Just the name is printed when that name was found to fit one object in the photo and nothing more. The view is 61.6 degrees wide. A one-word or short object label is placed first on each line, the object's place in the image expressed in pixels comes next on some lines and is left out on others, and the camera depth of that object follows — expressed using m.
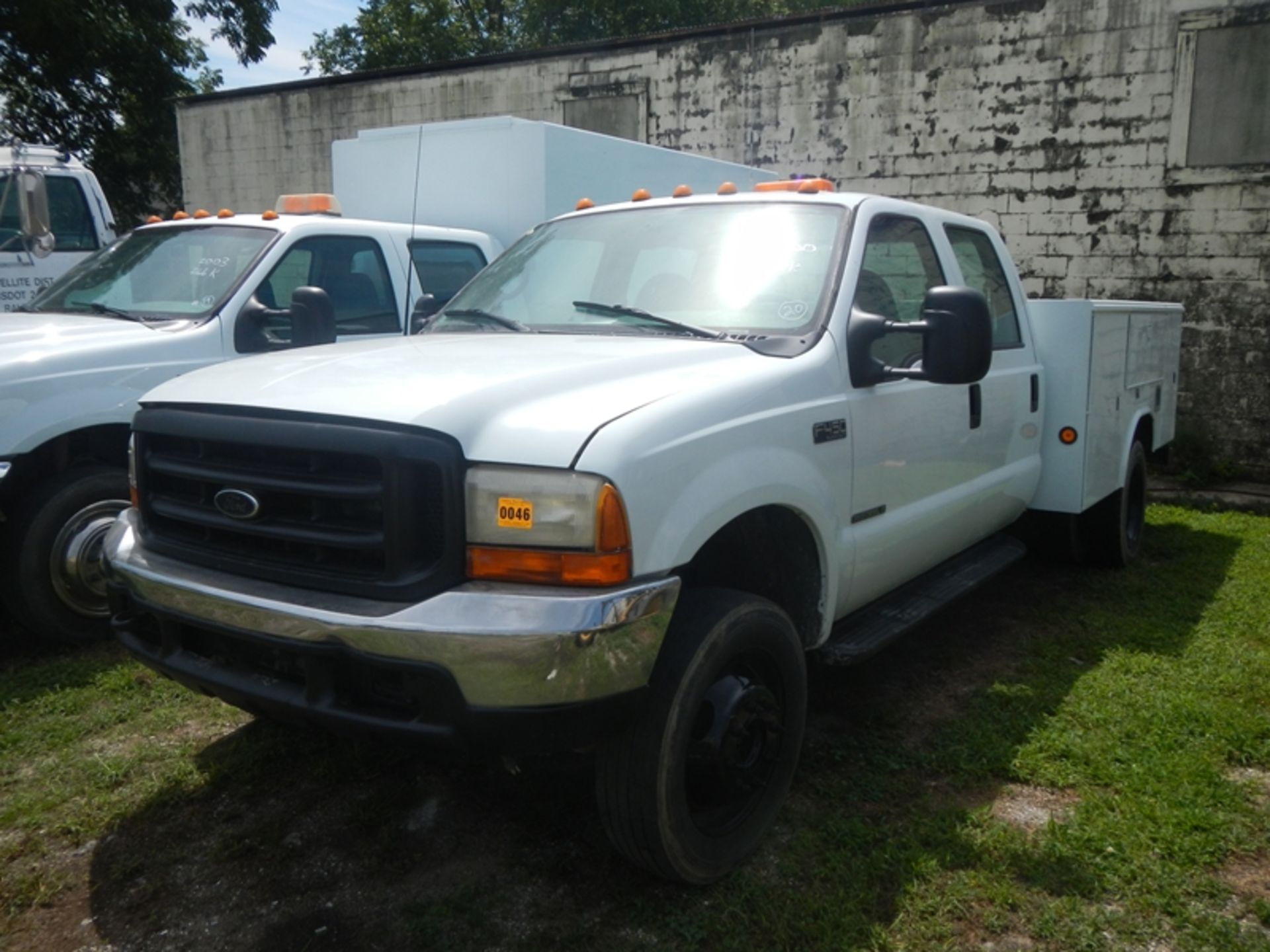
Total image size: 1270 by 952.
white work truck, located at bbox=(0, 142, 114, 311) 6.81
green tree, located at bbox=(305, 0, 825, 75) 27.45
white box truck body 6.99
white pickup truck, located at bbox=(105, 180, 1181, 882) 2.52
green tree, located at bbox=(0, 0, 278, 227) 18.33
